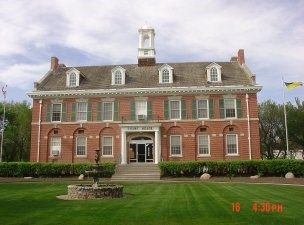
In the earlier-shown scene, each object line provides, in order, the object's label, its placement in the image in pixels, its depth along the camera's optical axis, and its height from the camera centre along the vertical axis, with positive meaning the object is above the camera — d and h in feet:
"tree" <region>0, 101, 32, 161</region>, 127.39 +7.51
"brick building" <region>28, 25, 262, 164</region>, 85.12 +10.04
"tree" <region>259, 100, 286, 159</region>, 135.91 +10.57
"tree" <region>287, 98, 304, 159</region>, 128.85 +11.50
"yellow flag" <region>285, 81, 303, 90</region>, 84.54 +19.42
